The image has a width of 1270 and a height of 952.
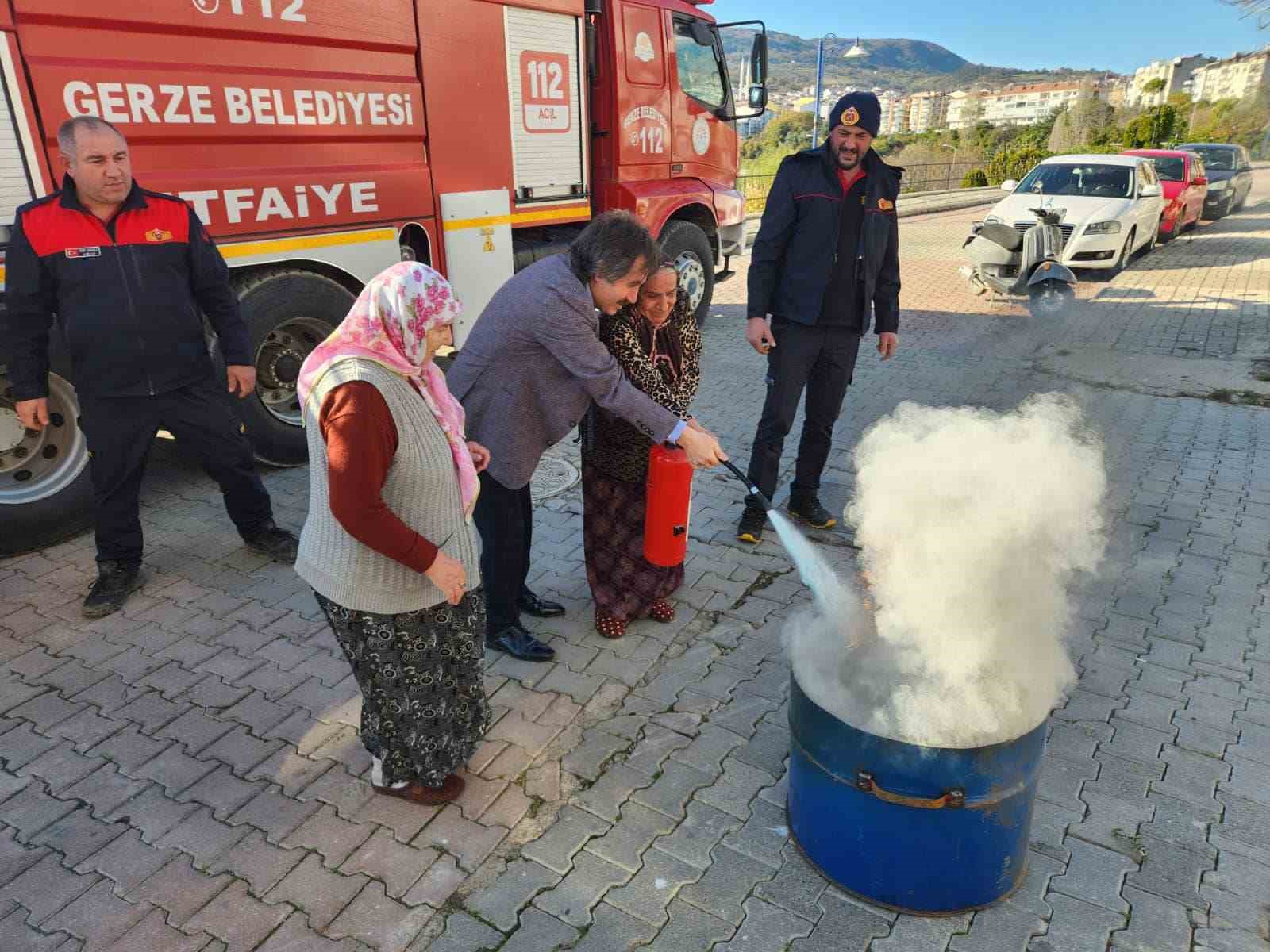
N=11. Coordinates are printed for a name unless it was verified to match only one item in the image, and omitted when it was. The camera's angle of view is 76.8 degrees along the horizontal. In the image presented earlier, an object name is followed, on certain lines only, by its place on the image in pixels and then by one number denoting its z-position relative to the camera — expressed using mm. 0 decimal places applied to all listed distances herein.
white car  11531
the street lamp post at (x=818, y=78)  21703
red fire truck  3928
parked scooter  10273
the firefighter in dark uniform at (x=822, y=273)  4008
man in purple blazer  2826
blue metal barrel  2020
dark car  18594
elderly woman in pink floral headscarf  2031
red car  15023
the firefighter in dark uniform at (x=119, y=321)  3273
